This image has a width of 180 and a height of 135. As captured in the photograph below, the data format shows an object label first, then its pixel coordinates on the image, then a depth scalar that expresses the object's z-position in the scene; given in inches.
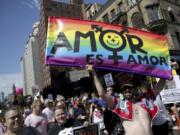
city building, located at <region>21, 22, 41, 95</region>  4928.6
